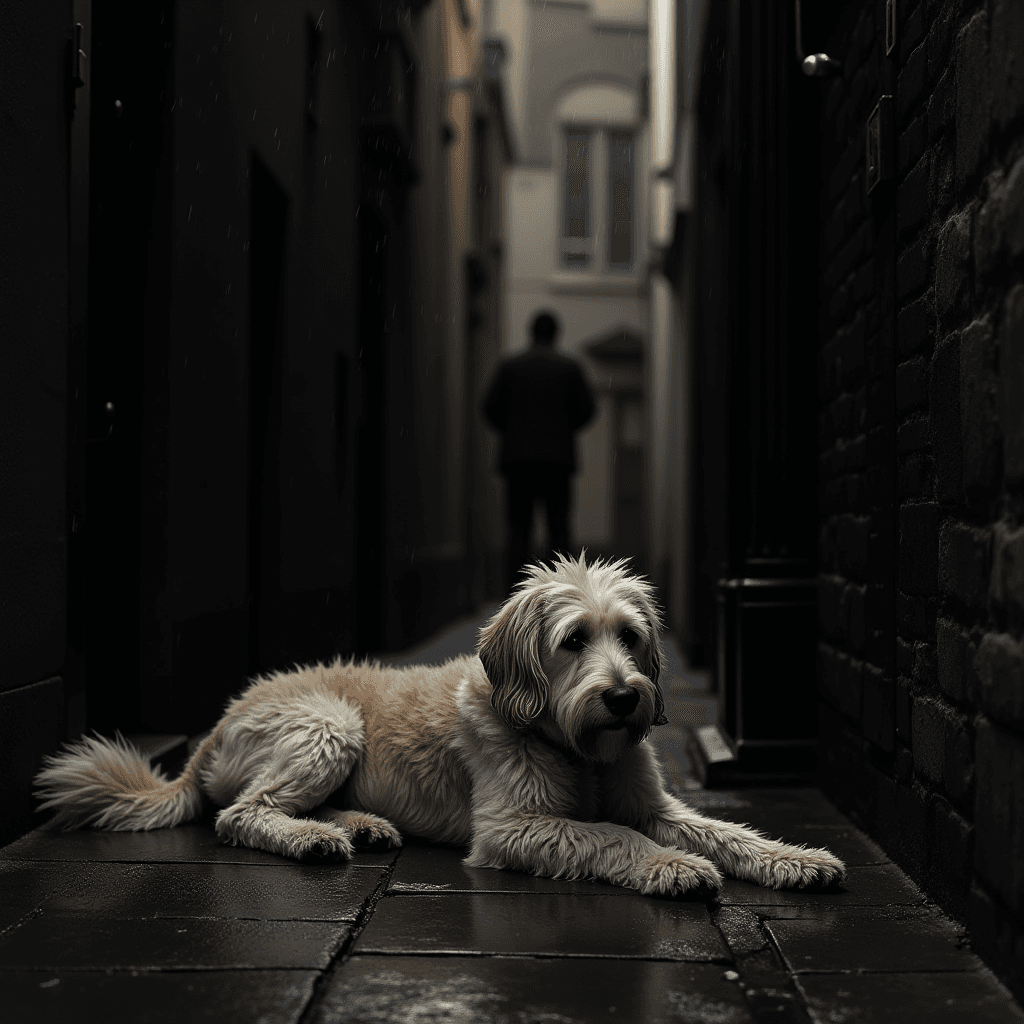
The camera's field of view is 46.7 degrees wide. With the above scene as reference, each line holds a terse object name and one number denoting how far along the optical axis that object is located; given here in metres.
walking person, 9.81
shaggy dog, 3.25
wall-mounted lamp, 4.21
